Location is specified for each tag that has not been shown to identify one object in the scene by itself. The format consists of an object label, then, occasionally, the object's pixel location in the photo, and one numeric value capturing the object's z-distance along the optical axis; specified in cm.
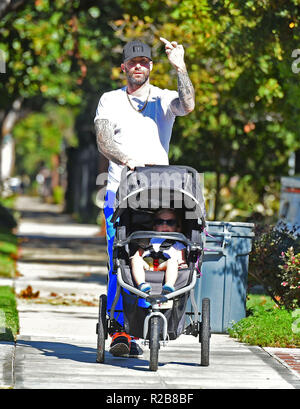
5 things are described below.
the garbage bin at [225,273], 1934
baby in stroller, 1438
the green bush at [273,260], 2014
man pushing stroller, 1519
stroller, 1428
